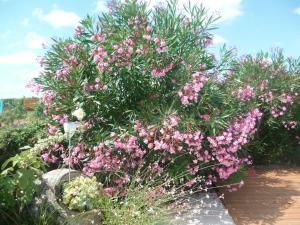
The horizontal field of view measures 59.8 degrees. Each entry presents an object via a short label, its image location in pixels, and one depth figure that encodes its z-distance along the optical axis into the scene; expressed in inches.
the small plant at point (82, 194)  110.3
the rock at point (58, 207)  106.6
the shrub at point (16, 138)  167.8
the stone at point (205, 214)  125.7
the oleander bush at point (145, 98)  139.0
